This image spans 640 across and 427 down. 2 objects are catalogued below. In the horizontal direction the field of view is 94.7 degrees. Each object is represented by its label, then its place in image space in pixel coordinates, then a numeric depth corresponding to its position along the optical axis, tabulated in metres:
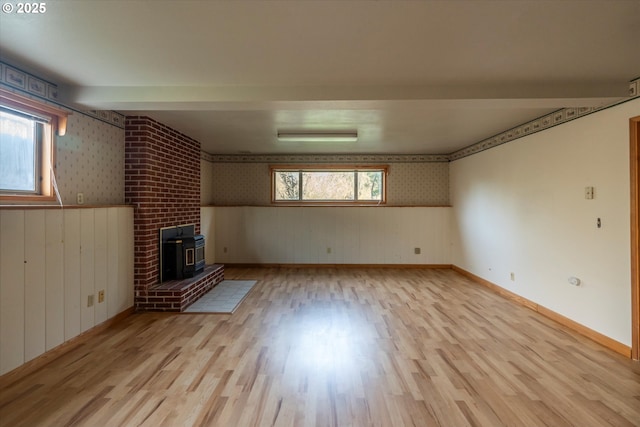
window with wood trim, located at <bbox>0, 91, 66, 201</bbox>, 2.27
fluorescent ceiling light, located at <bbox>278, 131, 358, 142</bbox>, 4.36
